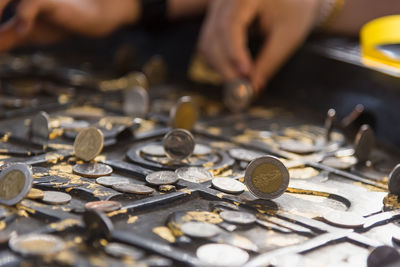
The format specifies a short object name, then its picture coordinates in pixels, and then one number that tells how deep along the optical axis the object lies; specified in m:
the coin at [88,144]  0.88
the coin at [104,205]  0.80
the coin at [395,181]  0.86
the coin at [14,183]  0.80
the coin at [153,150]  0.91
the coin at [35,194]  0.81
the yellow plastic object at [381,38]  0.96
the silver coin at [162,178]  0.85
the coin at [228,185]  0.85
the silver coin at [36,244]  0.74
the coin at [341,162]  0.92
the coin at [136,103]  1.02
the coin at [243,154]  0.92
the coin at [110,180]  0.84
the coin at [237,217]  0.80
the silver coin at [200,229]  0.78
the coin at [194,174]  0.86
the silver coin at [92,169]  0.86
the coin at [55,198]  0.81
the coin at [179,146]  0.90
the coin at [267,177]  0.84
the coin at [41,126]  0.92
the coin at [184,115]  0.97
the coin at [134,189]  0.83
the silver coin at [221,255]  0.75
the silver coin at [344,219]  0.81
